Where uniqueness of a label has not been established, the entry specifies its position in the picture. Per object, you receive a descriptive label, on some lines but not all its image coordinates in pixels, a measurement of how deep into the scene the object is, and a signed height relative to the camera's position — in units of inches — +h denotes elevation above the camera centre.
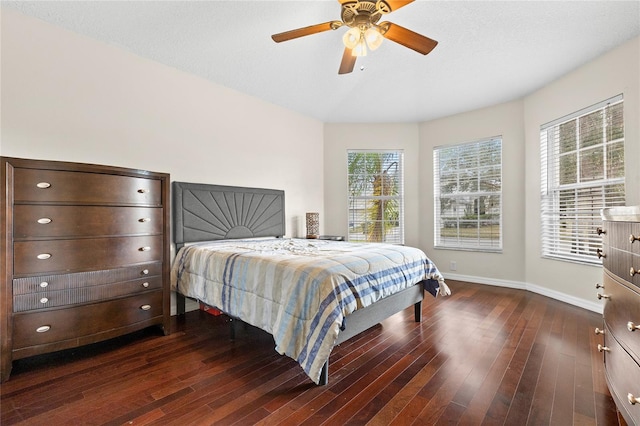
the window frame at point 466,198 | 171.8 +9.7
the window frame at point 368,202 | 199.8 +8.4
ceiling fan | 70.0 +48.8
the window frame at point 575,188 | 119.2 +11.3
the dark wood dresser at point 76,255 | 73.0 -11.1
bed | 69.0 -18.4
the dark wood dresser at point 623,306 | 44.9 -16.4
